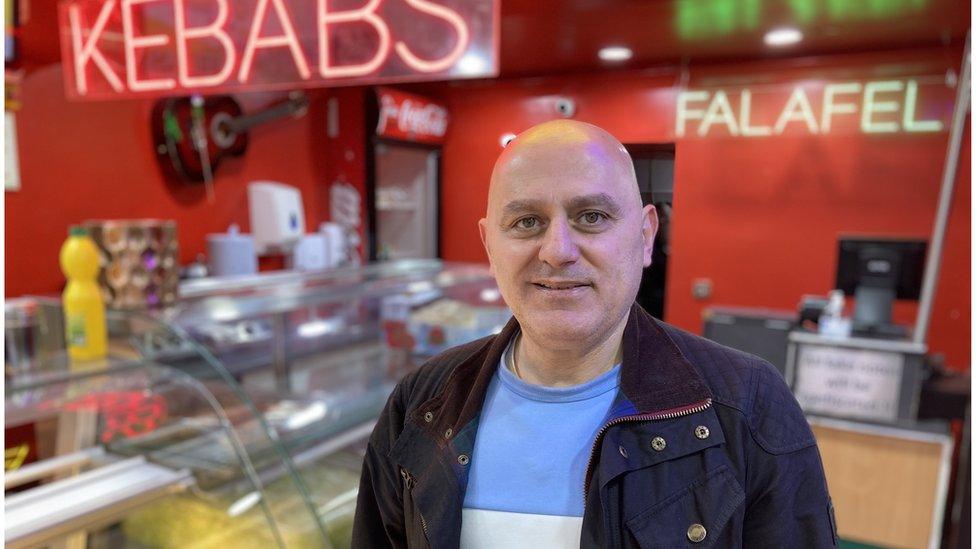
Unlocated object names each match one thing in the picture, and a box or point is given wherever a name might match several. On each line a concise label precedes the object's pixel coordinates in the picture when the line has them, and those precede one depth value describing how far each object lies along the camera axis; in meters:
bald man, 0.61
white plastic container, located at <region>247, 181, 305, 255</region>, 4.98
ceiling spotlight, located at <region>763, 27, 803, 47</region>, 3.66
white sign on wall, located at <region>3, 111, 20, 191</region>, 3.50
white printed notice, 3.06
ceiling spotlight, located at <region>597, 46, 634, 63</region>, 1.60
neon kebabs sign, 1.43
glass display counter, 1.74
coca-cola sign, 4.93
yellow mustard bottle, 2.07
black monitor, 3.29
